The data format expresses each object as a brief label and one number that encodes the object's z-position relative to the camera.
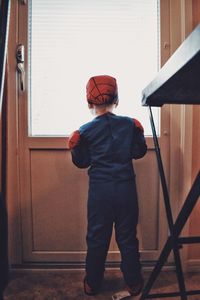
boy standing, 1.28
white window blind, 1.57
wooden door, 1.58
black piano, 0.53
